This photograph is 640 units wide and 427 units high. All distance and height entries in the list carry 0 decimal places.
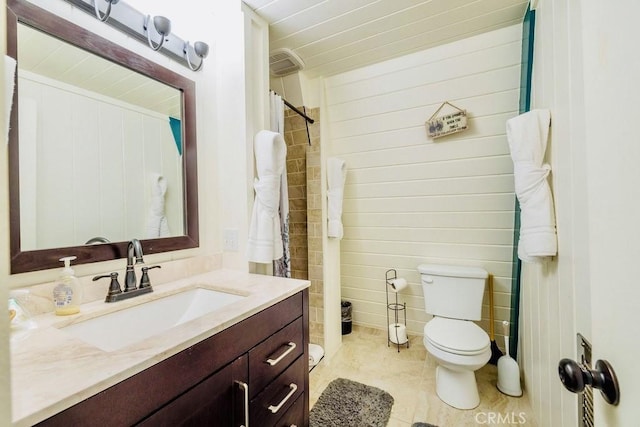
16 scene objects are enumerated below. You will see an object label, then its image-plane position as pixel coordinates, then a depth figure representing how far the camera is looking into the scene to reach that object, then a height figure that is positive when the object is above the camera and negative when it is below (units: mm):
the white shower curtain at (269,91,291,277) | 1687 +70
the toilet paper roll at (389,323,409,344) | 2209 -1027
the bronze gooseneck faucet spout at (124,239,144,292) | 1064 -184
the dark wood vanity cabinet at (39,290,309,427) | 560 -464
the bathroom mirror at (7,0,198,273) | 896 +289
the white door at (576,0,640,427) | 379 +28
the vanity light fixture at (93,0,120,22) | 1040 +824
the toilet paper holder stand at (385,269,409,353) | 2219 -940
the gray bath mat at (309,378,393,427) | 1487 -1169
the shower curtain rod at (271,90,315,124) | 2064 +776
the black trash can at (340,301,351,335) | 2498 -995
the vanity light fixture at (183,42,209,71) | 1395 +889
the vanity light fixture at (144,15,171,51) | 1192 +870
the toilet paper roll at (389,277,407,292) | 2200 -599
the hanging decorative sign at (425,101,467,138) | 2027 +704
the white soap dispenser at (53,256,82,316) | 872 -251
